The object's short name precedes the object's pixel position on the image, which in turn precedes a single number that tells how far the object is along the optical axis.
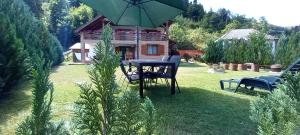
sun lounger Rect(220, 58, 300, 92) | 4.46
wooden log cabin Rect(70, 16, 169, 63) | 17.98
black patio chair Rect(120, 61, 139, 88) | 4.57
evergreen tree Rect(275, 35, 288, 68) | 11.66
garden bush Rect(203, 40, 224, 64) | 13.20
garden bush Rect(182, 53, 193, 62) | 19.82
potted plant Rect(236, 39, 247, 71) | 12.39
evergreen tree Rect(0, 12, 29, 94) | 3.99
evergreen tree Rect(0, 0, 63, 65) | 5.06
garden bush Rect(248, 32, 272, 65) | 12.19
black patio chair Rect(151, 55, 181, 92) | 4.59
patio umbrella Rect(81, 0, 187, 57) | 4.55
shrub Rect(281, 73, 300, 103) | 0.78
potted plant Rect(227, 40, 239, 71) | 12.51
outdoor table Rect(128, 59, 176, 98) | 4.19
